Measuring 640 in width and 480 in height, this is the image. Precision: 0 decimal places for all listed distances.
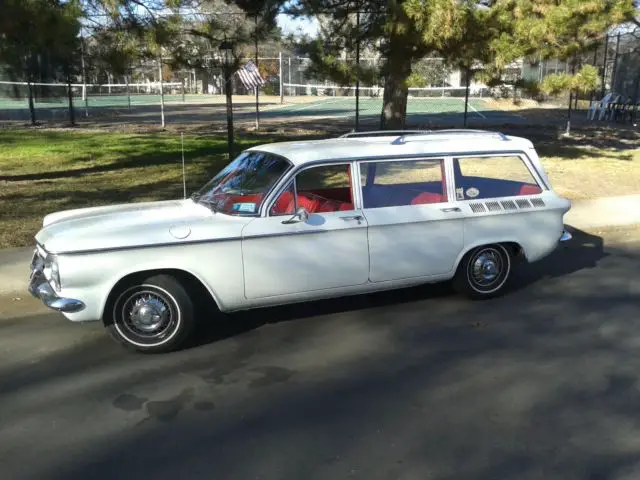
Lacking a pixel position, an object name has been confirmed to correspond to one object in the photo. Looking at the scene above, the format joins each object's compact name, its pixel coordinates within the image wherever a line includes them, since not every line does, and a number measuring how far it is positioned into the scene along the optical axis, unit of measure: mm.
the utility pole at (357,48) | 13180
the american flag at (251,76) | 17078
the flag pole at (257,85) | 13750
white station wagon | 4730
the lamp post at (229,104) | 13312
